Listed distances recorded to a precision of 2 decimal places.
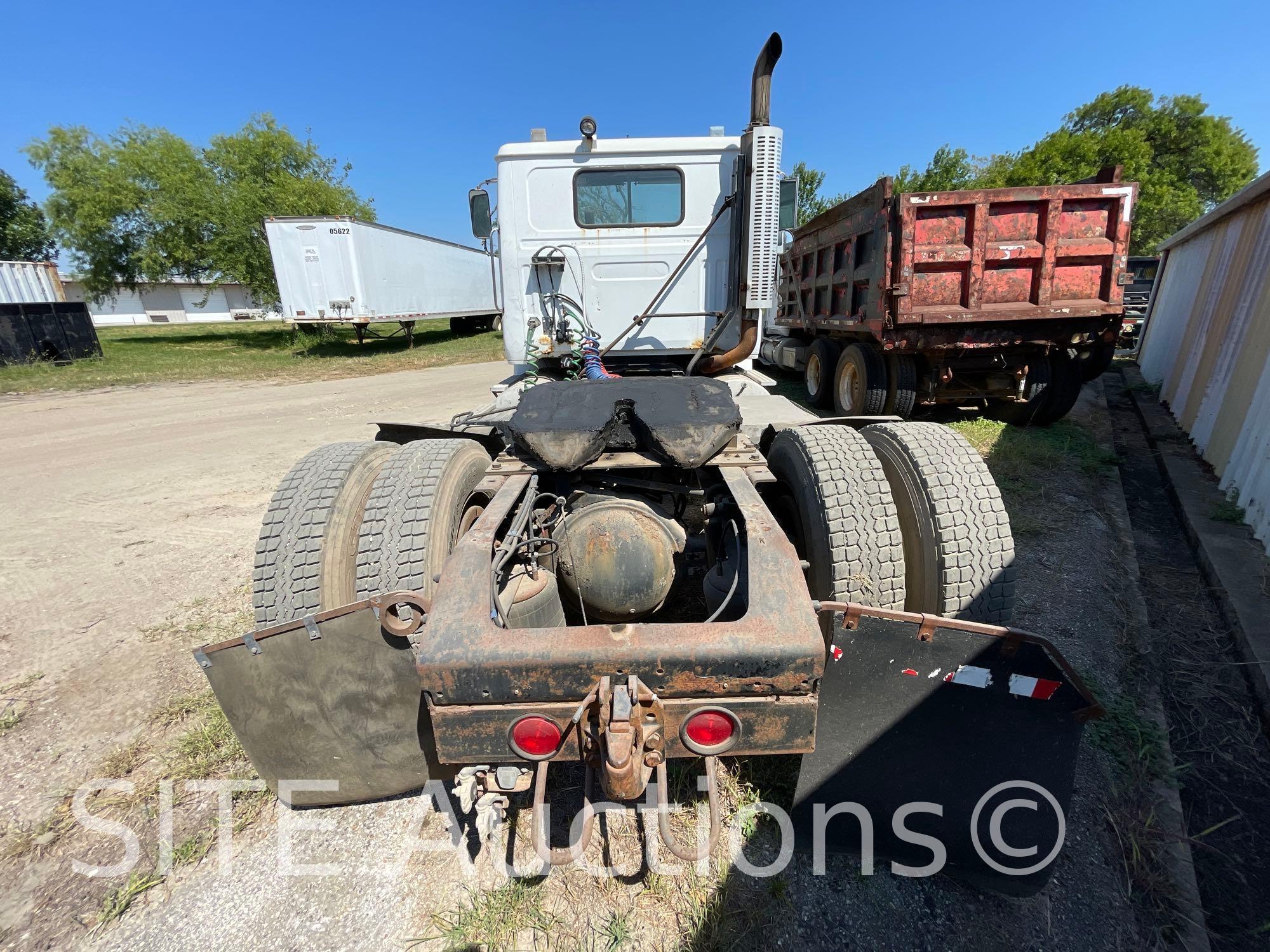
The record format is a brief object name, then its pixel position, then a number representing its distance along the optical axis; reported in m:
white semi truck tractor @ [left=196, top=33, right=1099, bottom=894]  1.42
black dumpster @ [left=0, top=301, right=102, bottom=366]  13.81
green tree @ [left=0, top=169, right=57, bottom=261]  28.67
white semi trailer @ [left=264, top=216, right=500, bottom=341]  15.06
